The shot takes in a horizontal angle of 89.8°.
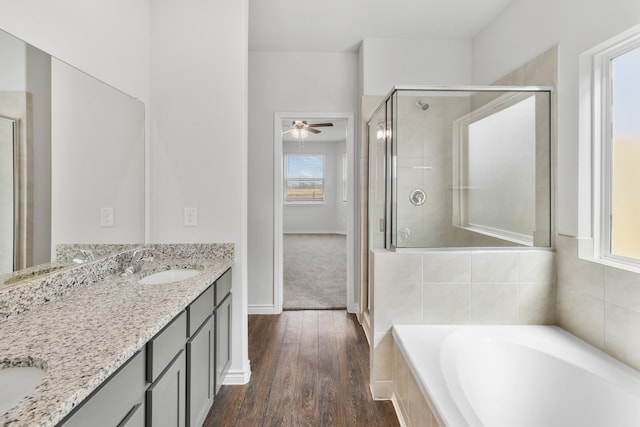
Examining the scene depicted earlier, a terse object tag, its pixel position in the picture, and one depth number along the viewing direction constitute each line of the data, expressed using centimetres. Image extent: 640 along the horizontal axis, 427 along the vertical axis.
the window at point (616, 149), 160
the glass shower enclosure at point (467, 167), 211
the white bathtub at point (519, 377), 135
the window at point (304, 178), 866
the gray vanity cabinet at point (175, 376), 91
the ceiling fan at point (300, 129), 492
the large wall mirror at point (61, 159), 119
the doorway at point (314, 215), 342
